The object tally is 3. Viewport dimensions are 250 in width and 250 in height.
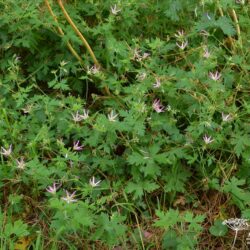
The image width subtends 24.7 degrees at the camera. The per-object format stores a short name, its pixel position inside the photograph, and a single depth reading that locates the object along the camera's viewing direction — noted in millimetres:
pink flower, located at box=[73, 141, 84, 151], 3187
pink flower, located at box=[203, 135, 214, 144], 3221
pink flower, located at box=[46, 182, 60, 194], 2963
